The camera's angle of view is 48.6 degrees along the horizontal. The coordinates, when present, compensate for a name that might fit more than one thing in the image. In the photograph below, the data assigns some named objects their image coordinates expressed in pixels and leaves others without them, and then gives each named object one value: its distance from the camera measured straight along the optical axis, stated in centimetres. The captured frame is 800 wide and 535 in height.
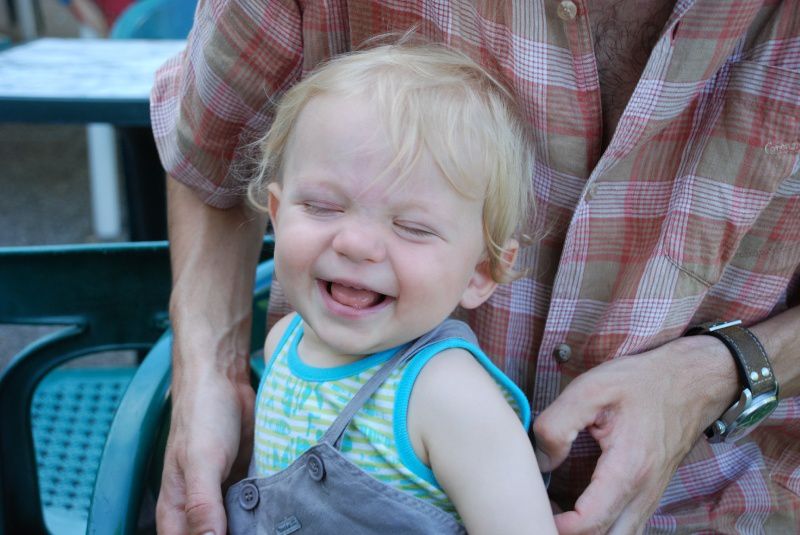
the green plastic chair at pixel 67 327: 162
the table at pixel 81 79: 216
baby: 98
